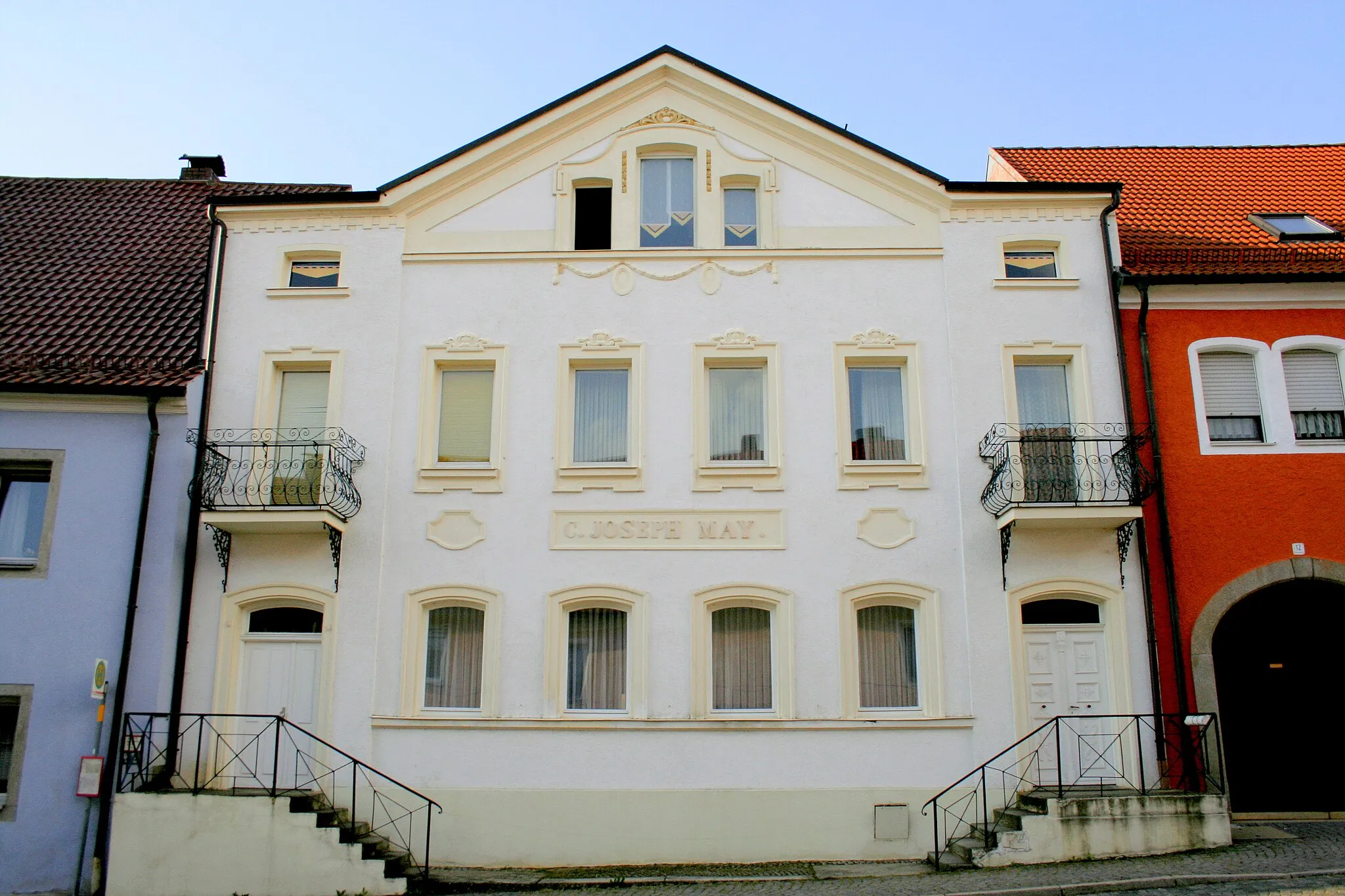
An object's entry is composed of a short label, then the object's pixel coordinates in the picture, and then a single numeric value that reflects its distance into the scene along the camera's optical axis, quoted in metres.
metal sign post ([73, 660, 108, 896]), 13.29
